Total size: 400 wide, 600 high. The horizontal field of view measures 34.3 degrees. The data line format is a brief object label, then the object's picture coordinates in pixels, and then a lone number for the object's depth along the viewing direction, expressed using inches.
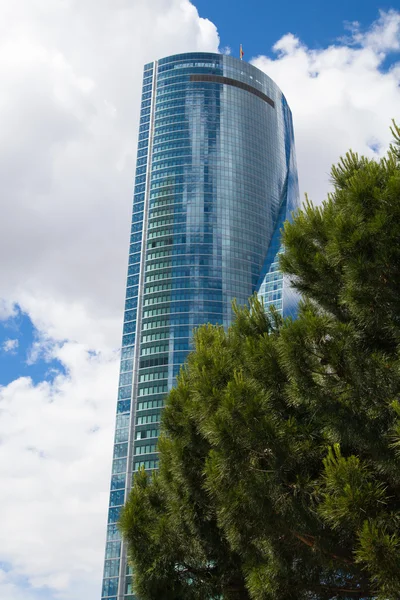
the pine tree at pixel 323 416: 479.5
